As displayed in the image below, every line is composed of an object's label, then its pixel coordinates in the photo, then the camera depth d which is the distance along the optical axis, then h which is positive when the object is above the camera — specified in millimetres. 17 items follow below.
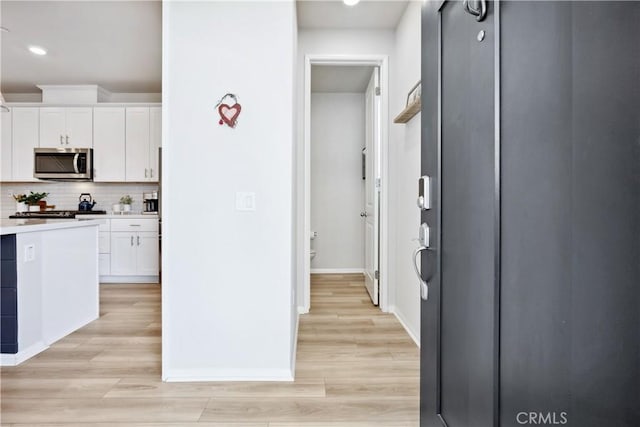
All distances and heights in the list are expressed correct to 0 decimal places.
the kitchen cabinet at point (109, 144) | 5148 +908
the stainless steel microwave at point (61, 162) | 5078 +651
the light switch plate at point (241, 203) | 2266 +49
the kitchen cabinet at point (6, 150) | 5109 +823
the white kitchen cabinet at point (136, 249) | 5039 -503
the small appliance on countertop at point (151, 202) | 5305 +126
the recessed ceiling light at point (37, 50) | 4012 +1721
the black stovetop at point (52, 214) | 5125 -42
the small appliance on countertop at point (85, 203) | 5324 +113
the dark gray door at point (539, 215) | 539 -7
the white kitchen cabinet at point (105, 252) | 5055 -545
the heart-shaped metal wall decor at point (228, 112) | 2244 +584
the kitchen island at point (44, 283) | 2523 -538
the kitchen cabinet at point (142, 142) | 5148 +935
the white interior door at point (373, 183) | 3846 +303
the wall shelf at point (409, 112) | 2660 +746
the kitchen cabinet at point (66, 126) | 5129 +1142
